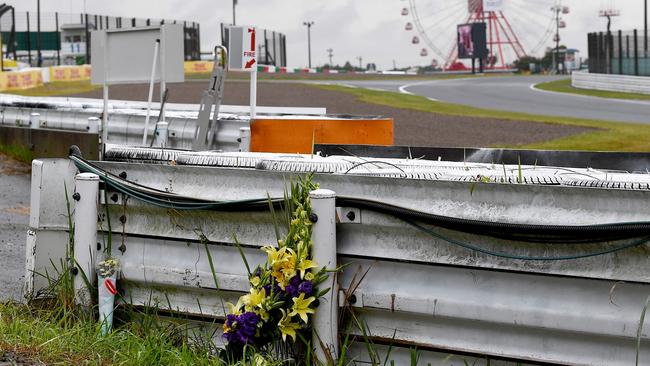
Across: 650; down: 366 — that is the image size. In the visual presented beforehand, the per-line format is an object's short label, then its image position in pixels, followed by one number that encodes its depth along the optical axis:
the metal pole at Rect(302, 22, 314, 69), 112.59
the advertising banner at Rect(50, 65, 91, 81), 58.81
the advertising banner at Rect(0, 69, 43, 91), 46.88
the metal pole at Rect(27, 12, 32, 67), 71.82
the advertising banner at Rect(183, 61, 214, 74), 75.09
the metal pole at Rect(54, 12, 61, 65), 70.62
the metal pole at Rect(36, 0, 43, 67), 70.17
